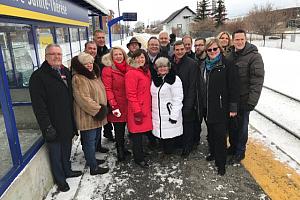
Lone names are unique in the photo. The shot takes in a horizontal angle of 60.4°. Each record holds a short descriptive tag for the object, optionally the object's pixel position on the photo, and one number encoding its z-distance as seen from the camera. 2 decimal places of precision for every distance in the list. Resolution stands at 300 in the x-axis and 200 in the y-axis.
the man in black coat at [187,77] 3.81
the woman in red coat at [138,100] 3.61
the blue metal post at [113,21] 14.04
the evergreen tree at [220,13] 51.50
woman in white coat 3.72
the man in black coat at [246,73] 3.46
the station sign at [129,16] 14.52
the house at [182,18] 63.88
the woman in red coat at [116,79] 3.71
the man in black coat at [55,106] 2.93
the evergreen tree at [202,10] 55.91
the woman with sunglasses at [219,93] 3.41
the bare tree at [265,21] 31.14
